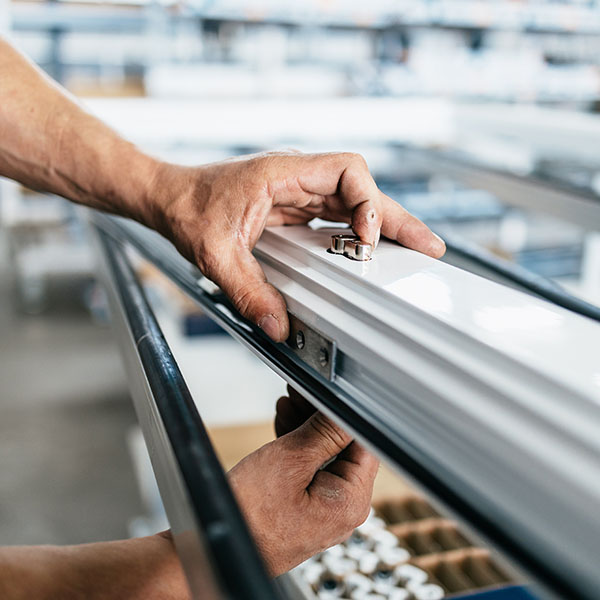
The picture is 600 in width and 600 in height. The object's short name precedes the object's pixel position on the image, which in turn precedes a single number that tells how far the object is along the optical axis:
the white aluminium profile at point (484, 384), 0.43
